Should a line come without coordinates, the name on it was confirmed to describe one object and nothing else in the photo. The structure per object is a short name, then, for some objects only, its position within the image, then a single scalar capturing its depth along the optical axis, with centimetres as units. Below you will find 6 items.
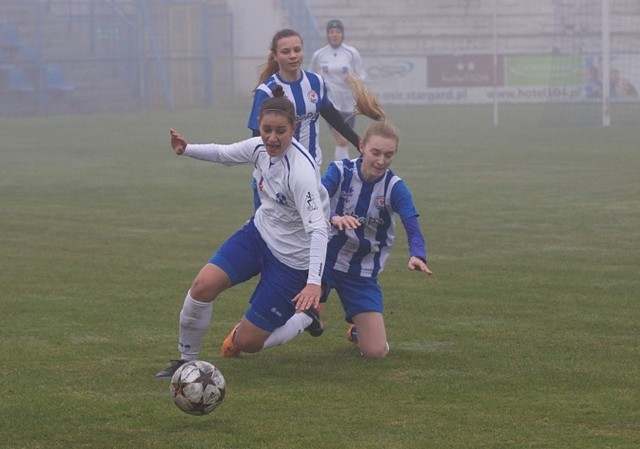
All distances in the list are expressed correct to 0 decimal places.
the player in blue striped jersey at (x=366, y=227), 1422
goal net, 6969
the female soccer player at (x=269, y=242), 1312
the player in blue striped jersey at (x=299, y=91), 1683
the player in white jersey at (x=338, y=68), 3512
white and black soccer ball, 1108
